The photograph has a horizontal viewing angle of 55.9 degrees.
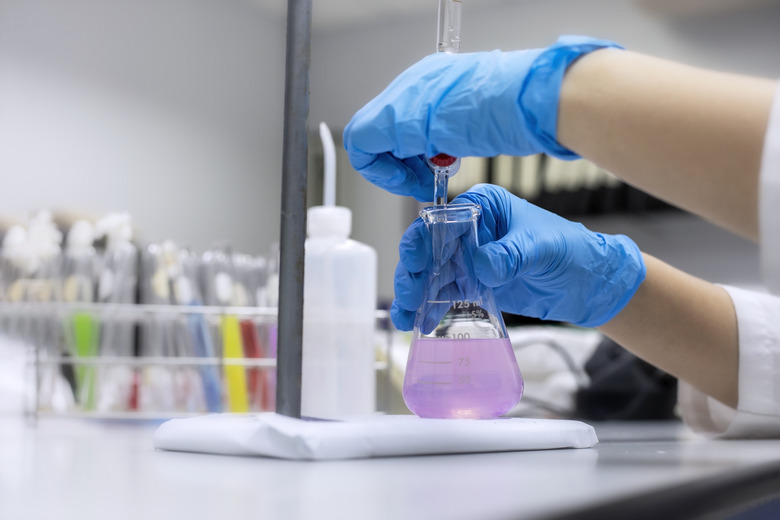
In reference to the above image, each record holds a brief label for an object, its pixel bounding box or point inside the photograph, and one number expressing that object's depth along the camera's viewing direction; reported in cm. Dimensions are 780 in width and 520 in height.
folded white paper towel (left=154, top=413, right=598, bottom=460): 56
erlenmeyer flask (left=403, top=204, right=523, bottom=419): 67
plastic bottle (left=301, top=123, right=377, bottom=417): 90
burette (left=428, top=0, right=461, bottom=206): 74
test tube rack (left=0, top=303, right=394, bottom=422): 105
